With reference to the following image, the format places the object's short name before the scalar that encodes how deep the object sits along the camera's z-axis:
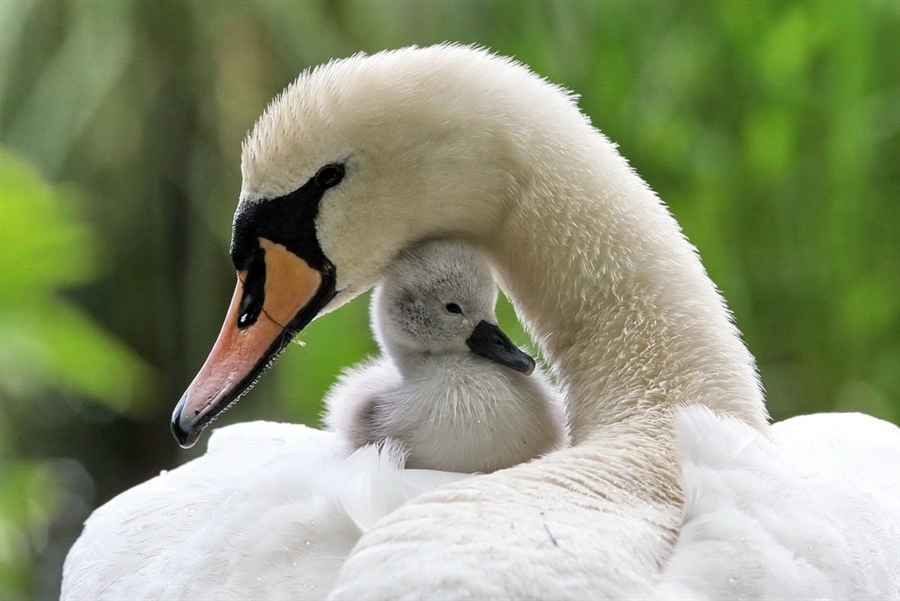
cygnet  4.38
